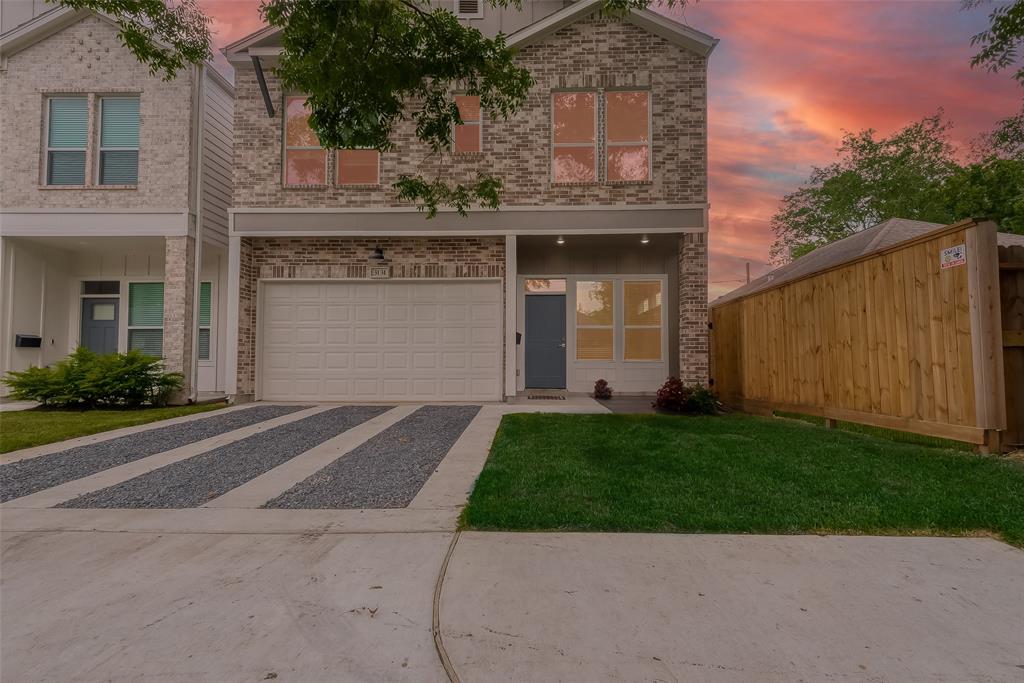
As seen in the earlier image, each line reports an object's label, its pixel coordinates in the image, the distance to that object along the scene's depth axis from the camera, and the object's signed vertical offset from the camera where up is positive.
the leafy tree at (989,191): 13.28 +5.19
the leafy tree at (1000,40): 5.57 +4.21
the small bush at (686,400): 7.70 -0.68
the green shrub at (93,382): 7.94 -0.39
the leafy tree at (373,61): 3.75 +2.75
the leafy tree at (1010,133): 8.00 +4.14
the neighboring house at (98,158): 8.94 +3.96
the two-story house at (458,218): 8.52 +2.67
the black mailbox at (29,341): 9.30 +0.37
